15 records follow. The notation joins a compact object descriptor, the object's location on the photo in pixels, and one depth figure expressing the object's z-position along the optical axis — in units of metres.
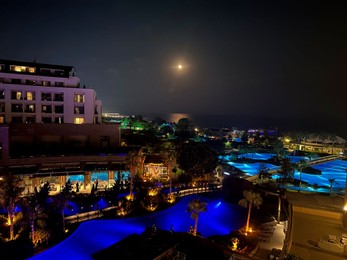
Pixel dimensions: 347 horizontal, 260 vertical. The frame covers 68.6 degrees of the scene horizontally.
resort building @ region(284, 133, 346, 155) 77.44
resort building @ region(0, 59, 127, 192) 28.59
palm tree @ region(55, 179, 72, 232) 20.07
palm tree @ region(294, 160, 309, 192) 42.64
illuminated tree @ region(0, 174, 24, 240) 18.45
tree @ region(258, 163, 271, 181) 38.19
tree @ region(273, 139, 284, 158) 65.78
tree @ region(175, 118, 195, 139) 92.44
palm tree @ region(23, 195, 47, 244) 17.66
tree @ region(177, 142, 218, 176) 34.62
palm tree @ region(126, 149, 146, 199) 26.49
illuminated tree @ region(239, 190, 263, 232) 21.25
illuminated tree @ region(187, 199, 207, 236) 20.59
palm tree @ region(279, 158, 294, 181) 37.16
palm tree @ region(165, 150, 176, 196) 31.99
